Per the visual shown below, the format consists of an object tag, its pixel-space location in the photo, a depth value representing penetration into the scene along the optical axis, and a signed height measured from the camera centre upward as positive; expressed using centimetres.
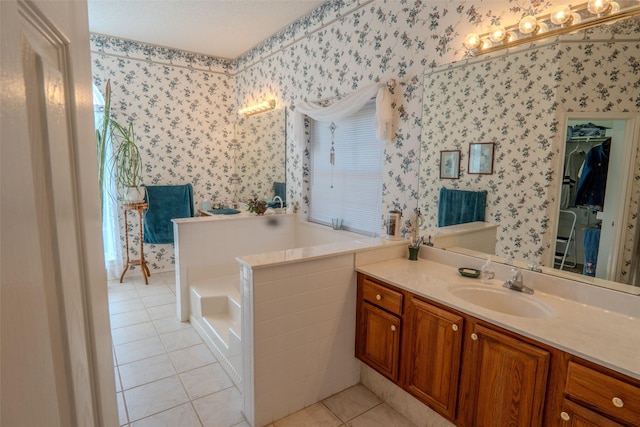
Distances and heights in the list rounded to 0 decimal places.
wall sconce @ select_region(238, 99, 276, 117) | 401 +75
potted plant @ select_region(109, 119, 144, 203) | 416 +11
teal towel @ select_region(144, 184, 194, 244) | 441 -53
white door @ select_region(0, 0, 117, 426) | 29 -7
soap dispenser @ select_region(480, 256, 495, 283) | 199 -58
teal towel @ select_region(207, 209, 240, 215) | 421 -52
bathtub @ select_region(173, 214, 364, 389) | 292 -84
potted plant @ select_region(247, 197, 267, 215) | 375 -40
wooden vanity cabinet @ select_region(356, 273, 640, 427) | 124 -86
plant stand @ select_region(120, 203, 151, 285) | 425 -115
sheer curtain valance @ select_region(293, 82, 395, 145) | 260 +53
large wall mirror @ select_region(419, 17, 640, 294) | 158 +23
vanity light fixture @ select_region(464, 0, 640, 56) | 159 +75
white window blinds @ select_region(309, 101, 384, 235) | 299 -3
